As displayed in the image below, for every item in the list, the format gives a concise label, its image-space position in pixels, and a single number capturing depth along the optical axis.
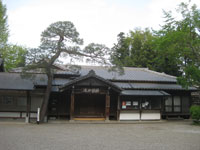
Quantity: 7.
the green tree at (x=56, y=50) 15.42
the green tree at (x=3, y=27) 26.11
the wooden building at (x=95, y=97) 17.89
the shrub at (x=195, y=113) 16.82
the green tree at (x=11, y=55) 27.74
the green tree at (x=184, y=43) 16.92
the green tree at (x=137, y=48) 37.15
